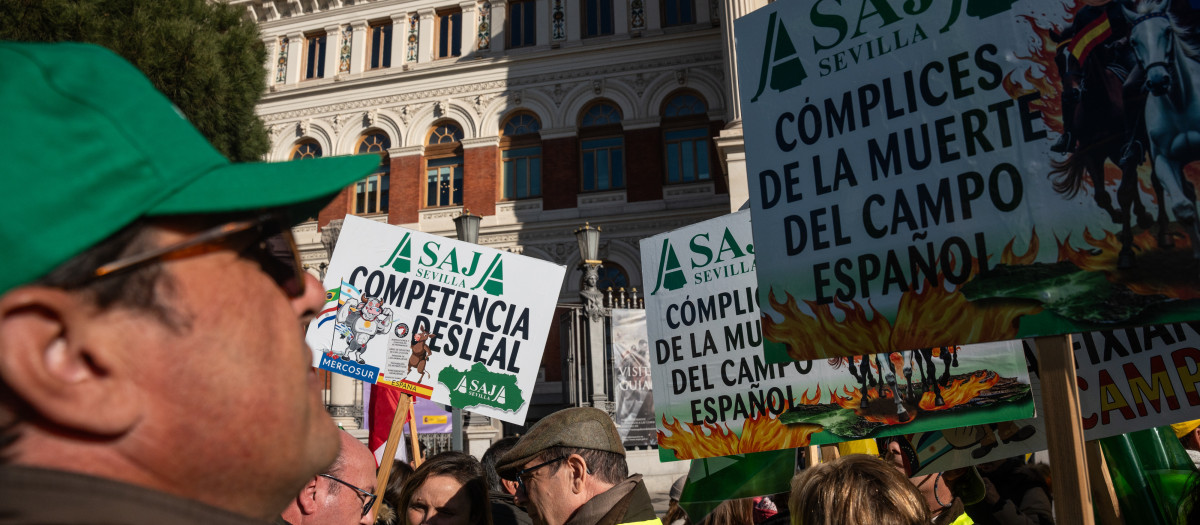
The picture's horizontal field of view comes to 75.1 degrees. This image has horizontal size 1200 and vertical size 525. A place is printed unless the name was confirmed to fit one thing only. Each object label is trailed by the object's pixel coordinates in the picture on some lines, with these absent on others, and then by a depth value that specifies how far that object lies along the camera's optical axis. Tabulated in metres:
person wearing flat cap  2.66
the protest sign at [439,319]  4.60
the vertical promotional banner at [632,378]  12.13
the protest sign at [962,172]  1.92
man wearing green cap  0.66
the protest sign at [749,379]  3.36
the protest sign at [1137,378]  3.00
